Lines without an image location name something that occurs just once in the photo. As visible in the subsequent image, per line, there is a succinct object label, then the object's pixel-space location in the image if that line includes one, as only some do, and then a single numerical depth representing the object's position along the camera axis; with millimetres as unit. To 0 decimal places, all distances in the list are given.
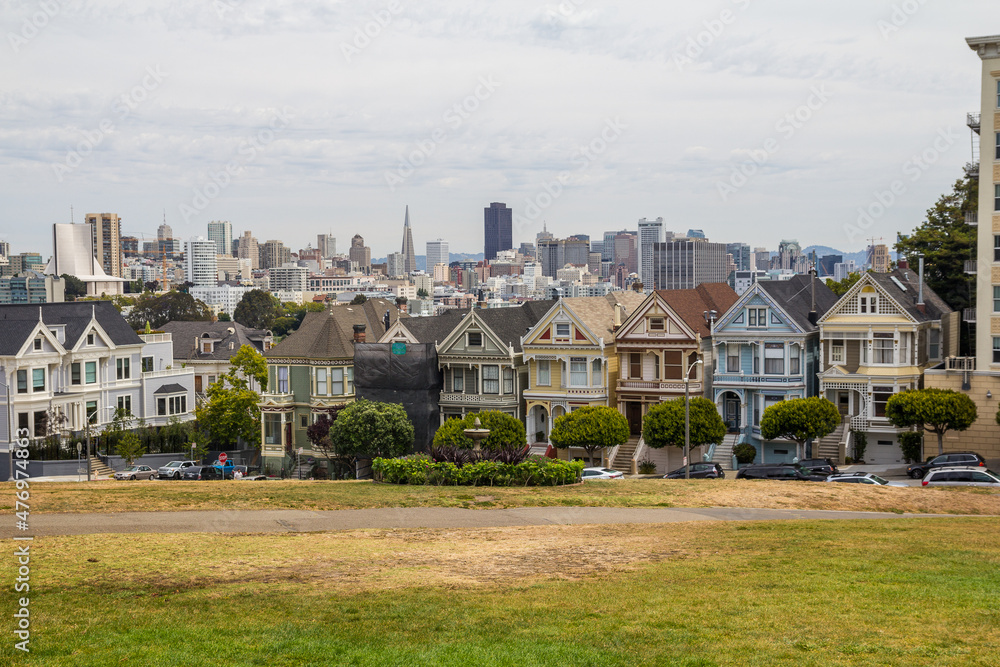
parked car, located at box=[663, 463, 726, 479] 49250
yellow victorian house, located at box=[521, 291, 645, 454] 60875
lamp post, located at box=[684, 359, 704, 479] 48531
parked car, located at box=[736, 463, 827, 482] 46281
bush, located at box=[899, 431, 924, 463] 54875
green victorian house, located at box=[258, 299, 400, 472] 67512
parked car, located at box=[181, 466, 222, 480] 58375
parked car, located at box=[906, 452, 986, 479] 49156
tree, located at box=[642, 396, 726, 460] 54844
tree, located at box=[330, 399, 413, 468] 58688
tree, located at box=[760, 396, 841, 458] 53844
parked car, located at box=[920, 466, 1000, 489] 41156
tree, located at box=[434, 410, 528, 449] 55594
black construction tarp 63969
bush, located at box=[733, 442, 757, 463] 57312
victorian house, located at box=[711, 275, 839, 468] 58375
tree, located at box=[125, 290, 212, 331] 178375
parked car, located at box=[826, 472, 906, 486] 43562
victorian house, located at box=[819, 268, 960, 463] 56312
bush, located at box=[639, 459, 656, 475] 57281
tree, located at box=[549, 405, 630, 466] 55406
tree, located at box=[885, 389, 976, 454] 52219
